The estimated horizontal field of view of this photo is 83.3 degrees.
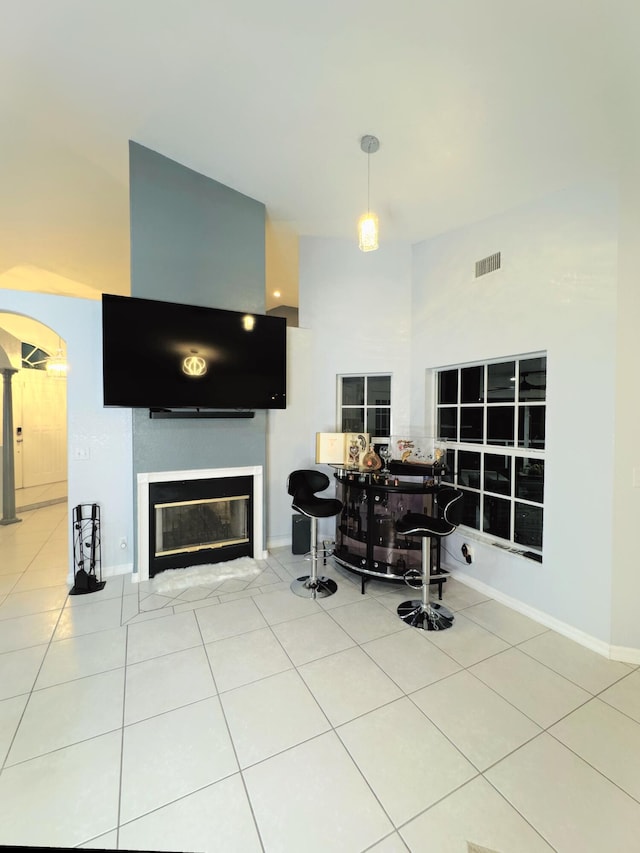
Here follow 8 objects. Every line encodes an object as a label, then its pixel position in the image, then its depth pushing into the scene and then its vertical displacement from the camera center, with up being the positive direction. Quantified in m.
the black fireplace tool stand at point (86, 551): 3.07 -1.18
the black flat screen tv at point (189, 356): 3.04 +0.58
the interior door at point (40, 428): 6.41 -0.17
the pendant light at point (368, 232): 2.43 +1.28
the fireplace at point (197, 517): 3.32 -0.97
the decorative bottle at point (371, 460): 3.42 -0.39
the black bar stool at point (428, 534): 2.58 -0.80
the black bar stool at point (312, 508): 3.05 -0.75
